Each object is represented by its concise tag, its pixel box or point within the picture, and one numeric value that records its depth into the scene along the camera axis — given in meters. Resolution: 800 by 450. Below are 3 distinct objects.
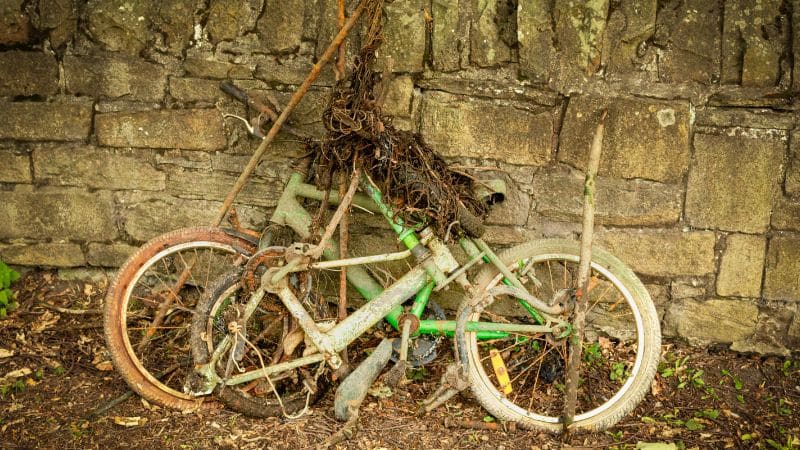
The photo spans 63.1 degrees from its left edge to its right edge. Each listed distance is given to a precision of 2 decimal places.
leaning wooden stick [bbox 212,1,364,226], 3.12
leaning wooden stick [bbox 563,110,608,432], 2.96
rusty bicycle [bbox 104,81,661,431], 3.18
